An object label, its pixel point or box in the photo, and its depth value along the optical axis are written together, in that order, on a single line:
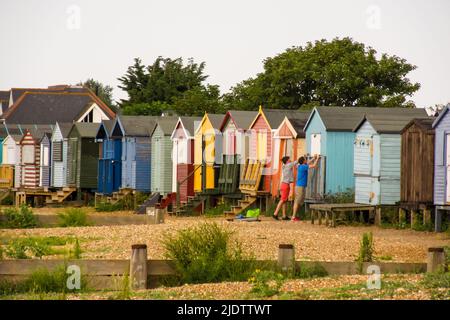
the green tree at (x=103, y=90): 128.77
